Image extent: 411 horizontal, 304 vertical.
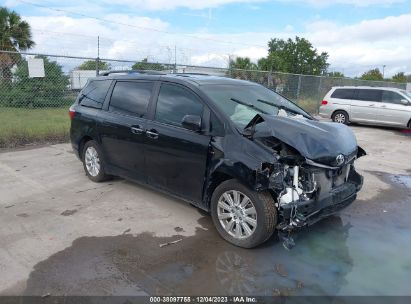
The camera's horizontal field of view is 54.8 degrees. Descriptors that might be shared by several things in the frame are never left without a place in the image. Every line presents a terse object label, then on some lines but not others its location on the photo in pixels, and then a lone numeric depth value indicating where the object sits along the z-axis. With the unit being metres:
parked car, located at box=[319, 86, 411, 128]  14.18
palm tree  20.12
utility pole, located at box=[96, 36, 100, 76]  10.43
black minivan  3.95
